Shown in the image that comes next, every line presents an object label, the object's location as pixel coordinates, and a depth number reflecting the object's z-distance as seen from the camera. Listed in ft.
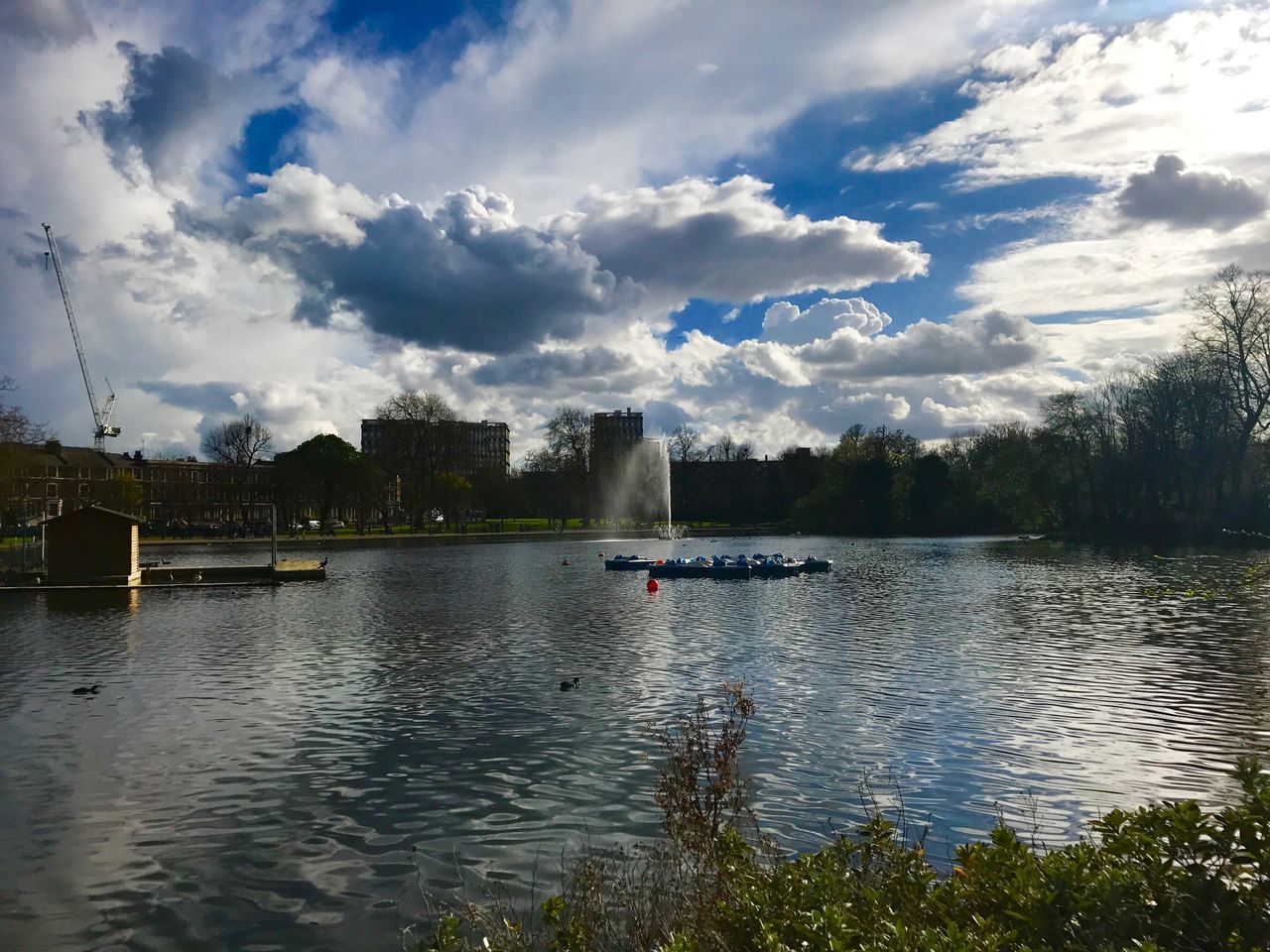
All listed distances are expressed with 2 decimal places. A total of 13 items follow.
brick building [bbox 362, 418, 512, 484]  357.00
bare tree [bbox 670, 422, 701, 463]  508.53
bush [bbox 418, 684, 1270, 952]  17.34
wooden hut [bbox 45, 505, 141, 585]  148.97
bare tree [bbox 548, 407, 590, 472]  390.01
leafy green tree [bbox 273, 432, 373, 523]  358.64
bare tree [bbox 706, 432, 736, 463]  552.00
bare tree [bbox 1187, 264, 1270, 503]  201.67
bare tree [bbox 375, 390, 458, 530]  357.41
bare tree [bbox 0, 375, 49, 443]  219.00
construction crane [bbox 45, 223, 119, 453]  545.03
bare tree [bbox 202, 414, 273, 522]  375.66
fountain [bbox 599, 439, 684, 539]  400.06
